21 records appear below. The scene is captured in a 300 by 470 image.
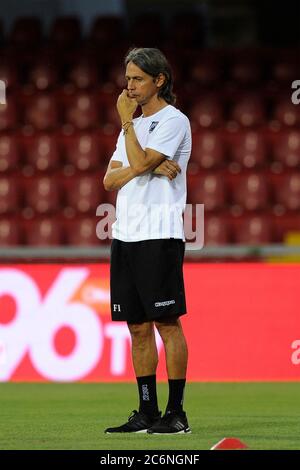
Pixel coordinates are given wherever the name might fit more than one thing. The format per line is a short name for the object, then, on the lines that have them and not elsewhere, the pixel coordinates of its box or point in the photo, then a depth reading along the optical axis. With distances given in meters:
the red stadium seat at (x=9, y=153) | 14.12
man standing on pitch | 6.59
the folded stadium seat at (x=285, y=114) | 14.40
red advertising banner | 10.46
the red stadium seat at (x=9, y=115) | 14.55
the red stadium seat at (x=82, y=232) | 13.03
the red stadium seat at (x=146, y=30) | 15.59
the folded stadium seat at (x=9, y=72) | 15.10
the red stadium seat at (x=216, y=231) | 12.93
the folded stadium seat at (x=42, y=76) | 15.09
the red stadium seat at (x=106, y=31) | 15.71
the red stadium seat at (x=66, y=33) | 15.76
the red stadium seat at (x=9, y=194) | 13.58
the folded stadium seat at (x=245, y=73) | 14.89
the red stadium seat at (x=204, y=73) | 14.91
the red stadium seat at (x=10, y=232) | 13.27
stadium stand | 13.34
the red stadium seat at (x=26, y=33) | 15.77
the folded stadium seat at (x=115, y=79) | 15.00
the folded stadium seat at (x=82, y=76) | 15.05
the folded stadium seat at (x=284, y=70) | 14.96
